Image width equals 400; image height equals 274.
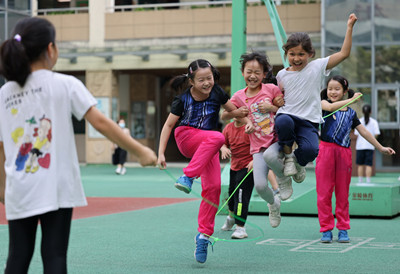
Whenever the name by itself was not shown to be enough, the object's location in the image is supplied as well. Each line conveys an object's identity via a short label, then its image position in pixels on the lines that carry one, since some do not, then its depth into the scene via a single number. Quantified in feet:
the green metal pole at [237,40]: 35.24
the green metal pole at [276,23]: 32.55
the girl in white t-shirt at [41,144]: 11.37
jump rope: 24.04
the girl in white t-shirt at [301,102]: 21.39
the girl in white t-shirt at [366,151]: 56.39
